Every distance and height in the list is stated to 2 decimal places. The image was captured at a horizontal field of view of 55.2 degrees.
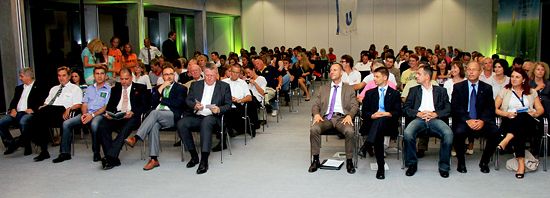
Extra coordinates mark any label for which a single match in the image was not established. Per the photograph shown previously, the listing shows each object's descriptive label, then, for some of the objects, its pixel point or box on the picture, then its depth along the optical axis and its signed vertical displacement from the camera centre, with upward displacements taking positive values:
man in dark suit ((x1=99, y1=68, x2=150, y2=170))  6.25 -0.64
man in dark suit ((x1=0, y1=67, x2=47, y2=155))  7.00 -0.62
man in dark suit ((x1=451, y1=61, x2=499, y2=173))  5.77 -0.67
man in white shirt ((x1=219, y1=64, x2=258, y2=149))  7.45 -0.60
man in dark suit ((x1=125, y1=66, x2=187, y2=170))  6.22 -0.63
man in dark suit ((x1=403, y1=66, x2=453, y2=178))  5.66 -0.69
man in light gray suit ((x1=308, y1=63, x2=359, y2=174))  5.88 -0.65
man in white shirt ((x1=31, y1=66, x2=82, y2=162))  6.81 -0.60
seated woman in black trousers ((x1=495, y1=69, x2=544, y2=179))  5.68 -0.65
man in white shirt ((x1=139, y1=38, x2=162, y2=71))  12.13 +0.19
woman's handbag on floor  5.68 -1.20
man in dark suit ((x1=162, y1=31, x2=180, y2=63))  13.12 +0.31
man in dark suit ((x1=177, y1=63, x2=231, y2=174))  6.17 -0.62
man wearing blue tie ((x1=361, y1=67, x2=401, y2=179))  5.86 -0.59
